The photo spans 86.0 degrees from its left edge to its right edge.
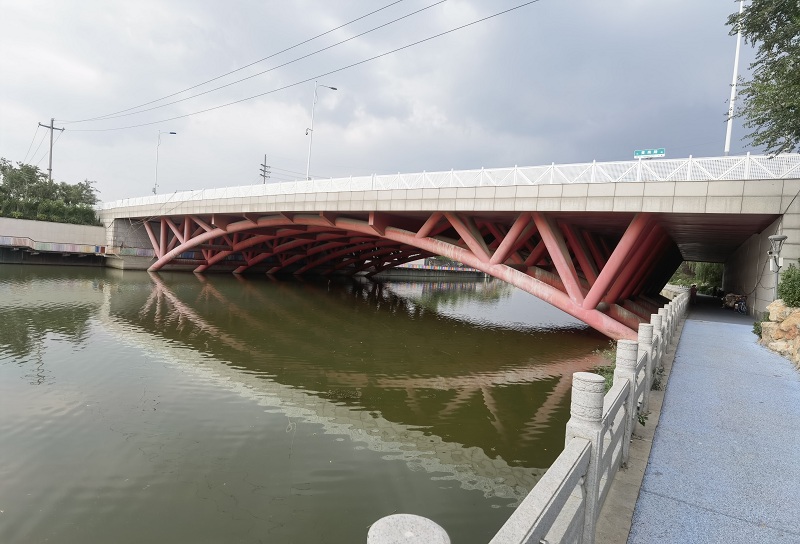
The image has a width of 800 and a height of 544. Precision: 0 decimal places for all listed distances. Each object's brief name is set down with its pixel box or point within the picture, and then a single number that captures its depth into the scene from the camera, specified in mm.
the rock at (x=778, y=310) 9766
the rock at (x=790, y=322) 9236
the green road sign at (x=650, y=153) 14001
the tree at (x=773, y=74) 10883
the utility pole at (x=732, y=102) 19234
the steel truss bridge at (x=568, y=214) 12312
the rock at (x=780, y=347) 9352
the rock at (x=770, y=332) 9934
